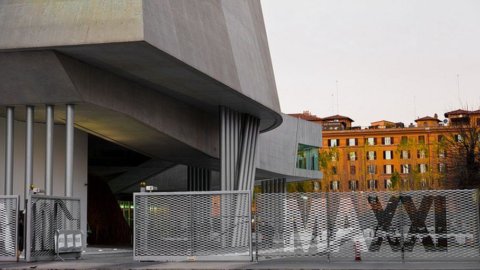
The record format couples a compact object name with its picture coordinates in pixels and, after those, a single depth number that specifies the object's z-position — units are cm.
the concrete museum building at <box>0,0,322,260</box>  2645
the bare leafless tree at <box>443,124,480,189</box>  4109
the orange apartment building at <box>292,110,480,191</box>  12300
